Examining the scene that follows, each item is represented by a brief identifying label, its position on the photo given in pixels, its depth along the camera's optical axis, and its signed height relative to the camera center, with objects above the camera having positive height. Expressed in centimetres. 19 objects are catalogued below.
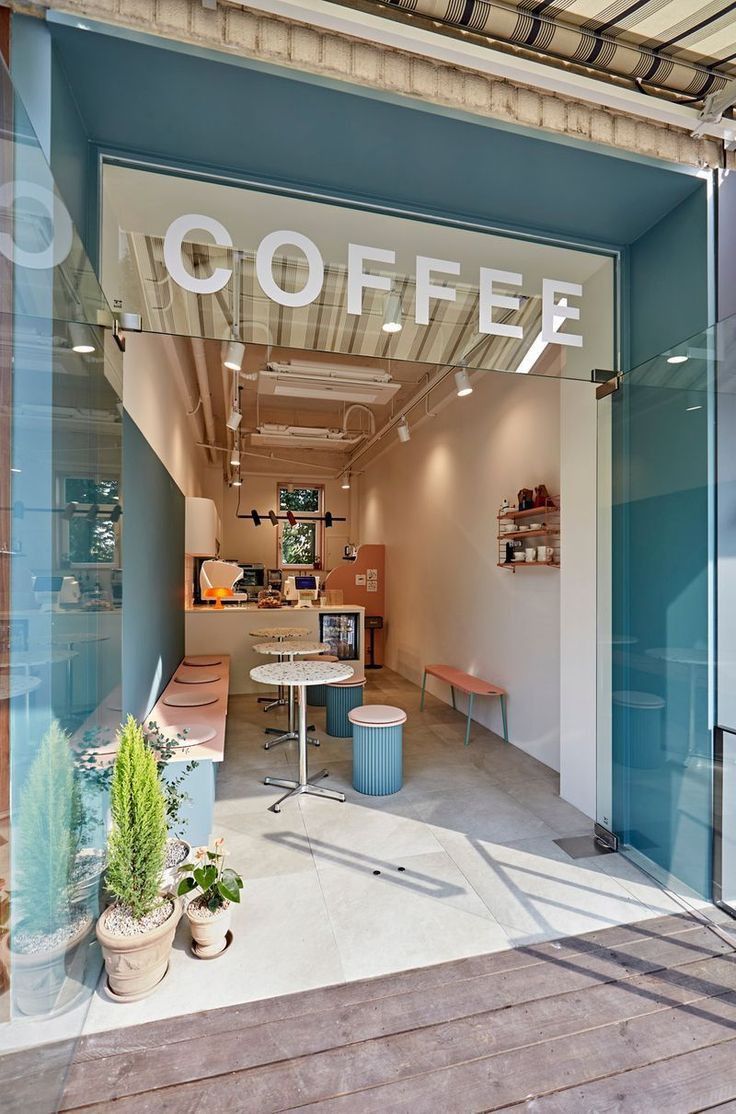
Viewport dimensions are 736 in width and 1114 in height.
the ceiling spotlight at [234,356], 361 +144
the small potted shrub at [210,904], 210 -137
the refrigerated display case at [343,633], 681 -86
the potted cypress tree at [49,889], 138 -92
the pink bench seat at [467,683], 496 -115
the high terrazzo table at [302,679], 353 -76
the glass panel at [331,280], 242 +137
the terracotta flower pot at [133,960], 188 -141
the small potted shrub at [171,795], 230 -112
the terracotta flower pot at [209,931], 210 -144
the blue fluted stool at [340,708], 512 -136
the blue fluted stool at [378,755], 373 -133
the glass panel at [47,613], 137 -15
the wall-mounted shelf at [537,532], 422 +28
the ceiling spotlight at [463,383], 442 +153
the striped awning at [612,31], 208 +220
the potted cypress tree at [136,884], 190 -118
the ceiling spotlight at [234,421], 545 +147
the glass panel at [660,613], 257 -24
